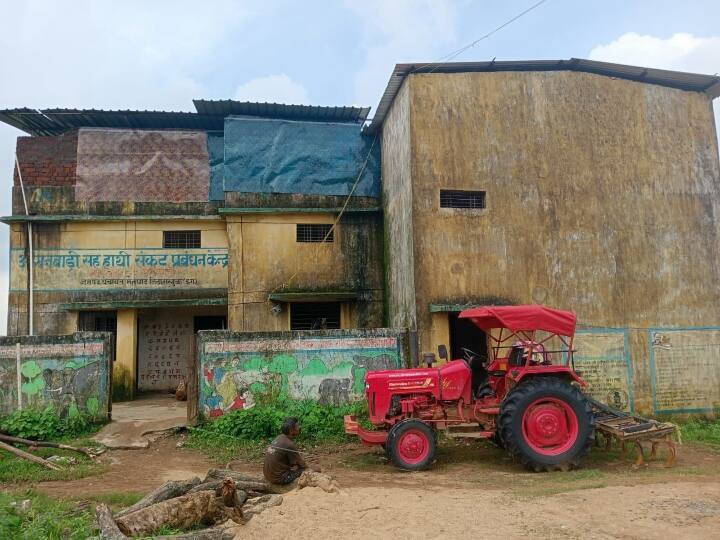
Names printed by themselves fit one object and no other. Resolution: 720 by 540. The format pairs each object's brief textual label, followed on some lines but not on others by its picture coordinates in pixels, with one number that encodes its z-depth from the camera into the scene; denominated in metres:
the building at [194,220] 13.52
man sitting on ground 6.36
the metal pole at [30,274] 13.32
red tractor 7.43
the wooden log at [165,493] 5.47
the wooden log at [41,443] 8.49
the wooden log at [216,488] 5.85
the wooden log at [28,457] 7.71
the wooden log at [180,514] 4.98
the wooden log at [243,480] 6.27
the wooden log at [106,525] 4.51
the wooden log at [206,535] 4.60
